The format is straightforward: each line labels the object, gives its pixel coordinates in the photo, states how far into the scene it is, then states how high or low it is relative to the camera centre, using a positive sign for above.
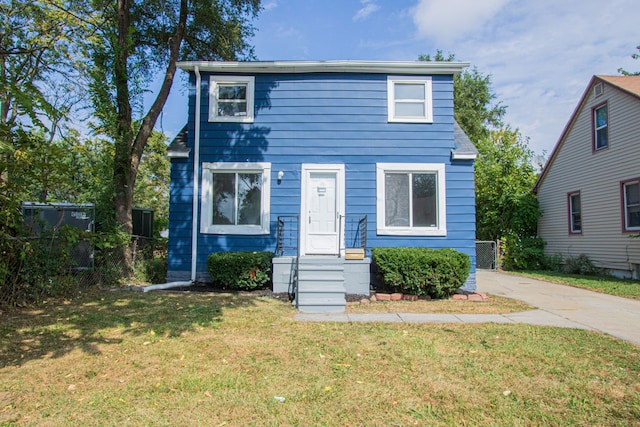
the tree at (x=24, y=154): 5.14 +1.20
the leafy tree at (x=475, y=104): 28.16 +10.26
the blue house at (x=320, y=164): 8.85 +1.67
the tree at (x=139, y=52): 9.09 +5.22
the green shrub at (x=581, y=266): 13.16 -1.09
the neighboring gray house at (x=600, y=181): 11.71 +1.95
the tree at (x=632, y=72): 22.34 +10.53
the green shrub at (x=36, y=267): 6.15 -0.63
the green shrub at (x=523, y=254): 15.32 -0.75
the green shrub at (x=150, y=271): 9.33 -1.00
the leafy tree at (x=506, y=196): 16.02 +1.73
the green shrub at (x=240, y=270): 7.93 -0.79
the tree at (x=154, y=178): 26.09 +4.37
